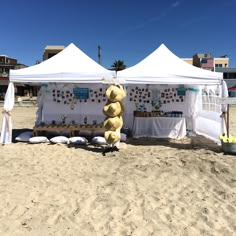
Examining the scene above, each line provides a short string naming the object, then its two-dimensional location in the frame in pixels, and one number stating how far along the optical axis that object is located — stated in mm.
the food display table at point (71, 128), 8352
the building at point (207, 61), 48188
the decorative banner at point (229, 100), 6891
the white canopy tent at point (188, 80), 7168
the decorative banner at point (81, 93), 9492
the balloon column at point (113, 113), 6875
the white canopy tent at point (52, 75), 7480
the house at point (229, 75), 44125
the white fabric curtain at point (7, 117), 7695
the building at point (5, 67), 35856
